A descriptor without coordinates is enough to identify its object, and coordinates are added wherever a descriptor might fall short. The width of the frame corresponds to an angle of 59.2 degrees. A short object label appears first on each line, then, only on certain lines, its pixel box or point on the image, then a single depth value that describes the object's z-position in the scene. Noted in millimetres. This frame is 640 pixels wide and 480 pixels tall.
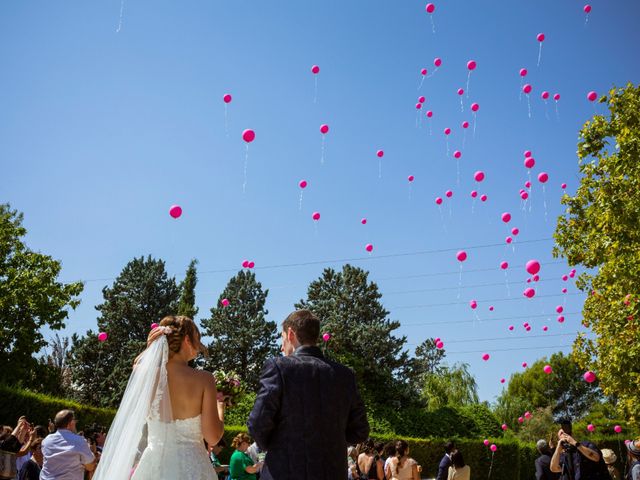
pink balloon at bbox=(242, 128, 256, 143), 9359
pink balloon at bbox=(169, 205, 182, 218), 10367
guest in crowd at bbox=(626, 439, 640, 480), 7000
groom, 2941
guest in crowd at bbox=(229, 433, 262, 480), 7742
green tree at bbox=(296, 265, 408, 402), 30641
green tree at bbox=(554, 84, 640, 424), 11922
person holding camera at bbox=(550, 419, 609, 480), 6320
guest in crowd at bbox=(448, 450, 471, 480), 9328
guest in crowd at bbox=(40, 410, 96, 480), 5711
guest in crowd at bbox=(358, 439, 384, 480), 9586
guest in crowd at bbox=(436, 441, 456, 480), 10044
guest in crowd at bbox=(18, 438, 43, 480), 6711
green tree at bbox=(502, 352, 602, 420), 55438
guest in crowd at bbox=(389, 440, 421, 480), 8594
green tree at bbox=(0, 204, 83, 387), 24484
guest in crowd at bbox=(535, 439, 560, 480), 8773
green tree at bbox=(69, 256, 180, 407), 34094
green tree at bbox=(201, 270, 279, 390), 37938
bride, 3568
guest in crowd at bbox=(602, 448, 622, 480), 9767
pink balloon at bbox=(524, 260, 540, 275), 10703
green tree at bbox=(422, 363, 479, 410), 34781
